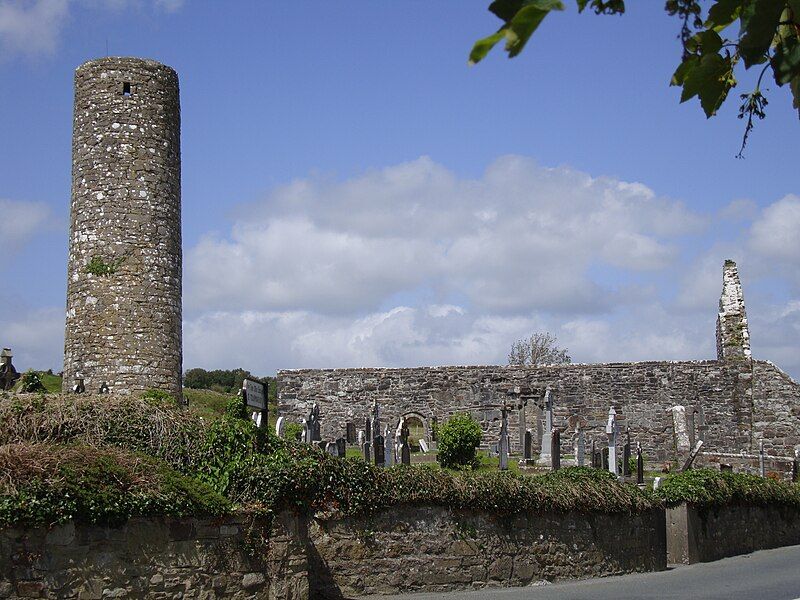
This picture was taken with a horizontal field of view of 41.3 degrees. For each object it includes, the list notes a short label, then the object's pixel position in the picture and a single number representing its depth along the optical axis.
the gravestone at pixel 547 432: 25.34
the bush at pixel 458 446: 24.50
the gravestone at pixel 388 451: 22.28
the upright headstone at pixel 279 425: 21.72
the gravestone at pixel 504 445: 22.70
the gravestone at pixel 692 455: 23.02
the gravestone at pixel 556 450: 21.67
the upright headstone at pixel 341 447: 23.34
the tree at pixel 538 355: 56.03
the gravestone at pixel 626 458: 23.89
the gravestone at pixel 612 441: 22.70
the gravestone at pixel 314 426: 24.61
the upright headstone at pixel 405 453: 22.11
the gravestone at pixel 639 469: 23.38
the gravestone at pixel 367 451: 23.80
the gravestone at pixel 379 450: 21.55
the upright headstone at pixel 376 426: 25.98
